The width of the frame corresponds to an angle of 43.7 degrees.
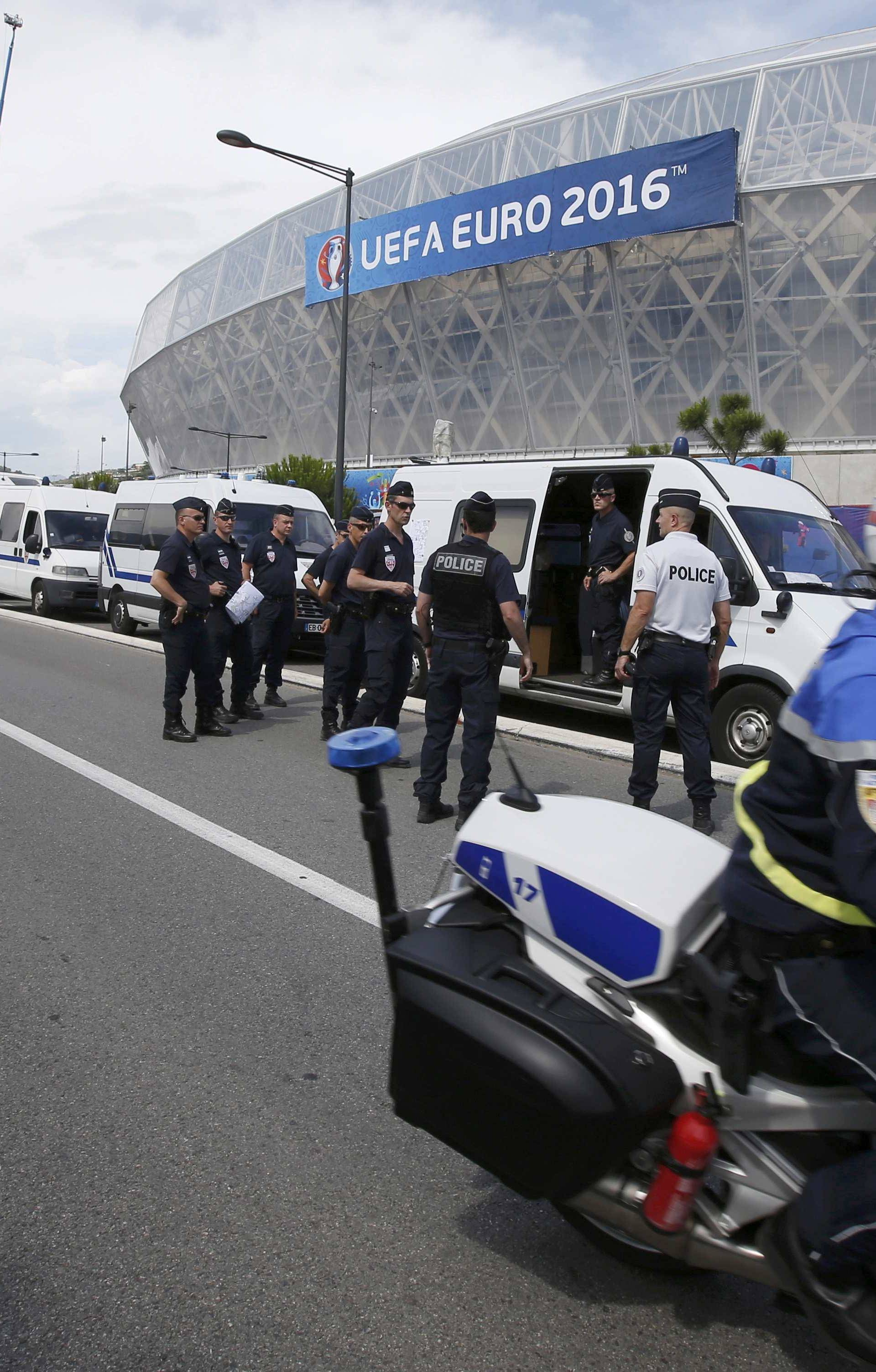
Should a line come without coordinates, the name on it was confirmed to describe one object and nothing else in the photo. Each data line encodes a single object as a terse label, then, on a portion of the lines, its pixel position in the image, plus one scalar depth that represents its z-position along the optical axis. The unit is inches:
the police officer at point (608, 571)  352.5
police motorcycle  77.7
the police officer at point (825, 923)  71.6
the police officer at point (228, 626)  359.9
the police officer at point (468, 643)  230.1
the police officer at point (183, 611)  327.0
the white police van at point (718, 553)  300.2
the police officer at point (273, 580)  390.3
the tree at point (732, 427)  1242.0
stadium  1467.8
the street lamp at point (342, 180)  663.8
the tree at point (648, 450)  1339.8
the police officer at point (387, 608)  282.7
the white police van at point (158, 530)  560.7
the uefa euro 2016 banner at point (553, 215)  1441.9
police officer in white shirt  229.8
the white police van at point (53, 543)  726.5
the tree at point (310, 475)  1894.7
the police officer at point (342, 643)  335.3
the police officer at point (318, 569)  412.2
